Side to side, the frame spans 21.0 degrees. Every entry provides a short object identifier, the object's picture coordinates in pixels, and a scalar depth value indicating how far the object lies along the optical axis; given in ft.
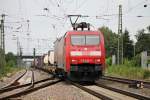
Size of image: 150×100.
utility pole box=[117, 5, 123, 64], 150.92
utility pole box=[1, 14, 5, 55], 154.54
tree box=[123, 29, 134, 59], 316.91
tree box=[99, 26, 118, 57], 355.89
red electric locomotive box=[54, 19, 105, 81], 74.84
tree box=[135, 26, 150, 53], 368.89
